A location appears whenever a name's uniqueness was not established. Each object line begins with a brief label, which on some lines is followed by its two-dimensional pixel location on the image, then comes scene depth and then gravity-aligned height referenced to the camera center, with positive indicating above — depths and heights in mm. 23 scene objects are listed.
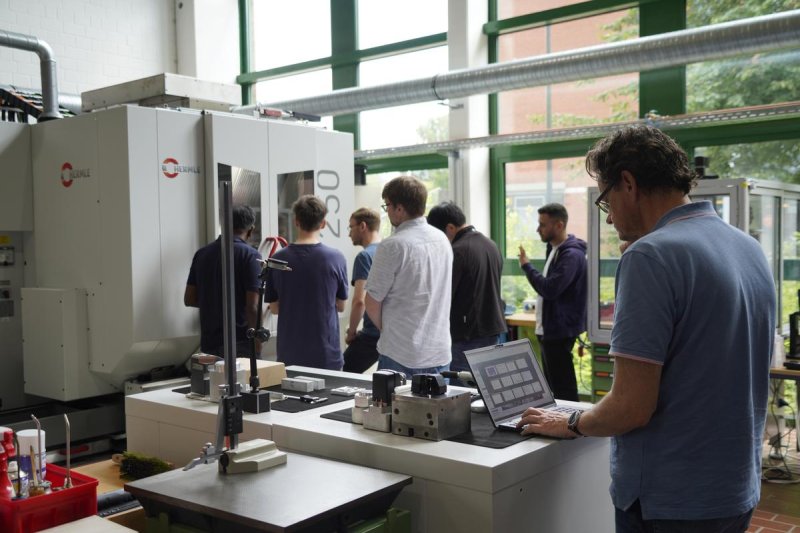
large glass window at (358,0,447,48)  6379 +1871
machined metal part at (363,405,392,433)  1851 -470
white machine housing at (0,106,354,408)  3244 +41
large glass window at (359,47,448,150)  6359 +1022
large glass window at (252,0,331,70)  7219 +2020
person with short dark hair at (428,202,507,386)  3875 -356
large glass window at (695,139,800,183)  4625 +418
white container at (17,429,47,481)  1549 -452
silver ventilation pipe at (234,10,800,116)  4031 +1032
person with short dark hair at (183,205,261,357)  3297 -238
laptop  1864 -402
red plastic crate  1444 -548
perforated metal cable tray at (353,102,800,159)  4109 +623
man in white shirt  2855 -225
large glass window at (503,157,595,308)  5555 +232
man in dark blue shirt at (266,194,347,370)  3285 -328
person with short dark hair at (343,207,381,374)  3672 -333
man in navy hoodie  4211 -447
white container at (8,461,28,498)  1496 -496
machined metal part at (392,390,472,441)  1766 -448
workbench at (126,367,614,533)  1583 -555
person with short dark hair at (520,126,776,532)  1371 -254
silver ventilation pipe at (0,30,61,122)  3785 +951
